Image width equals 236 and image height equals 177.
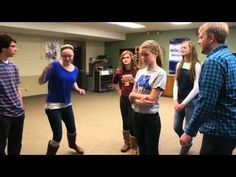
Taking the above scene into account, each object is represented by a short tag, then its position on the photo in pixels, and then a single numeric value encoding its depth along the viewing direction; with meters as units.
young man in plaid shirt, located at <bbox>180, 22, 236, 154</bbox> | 1.48
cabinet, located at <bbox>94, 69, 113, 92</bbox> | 9.01
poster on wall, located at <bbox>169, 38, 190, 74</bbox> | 8.19
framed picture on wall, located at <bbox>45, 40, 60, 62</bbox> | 8.23
